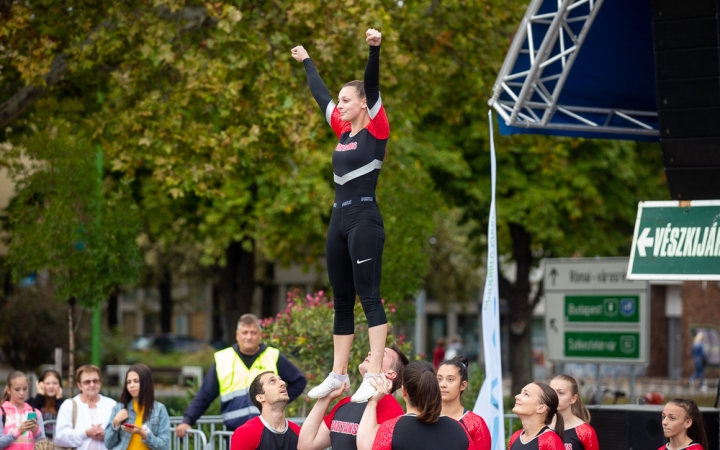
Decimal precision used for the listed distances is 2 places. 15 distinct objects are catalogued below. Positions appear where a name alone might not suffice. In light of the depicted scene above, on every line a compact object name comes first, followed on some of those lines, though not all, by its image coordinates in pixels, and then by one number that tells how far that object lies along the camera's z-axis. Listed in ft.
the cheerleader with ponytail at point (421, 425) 32.45
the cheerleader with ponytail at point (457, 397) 36.52
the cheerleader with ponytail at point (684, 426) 45.29
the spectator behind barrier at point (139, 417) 48.83
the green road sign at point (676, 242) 53.57
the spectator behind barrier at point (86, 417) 51.08
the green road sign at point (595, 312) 95.09
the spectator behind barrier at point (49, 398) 61.05
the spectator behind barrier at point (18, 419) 50.99
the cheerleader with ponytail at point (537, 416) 38.14
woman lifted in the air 33.76
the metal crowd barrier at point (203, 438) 52.44
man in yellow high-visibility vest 52.60
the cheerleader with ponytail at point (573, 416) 43.04
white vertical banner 53.98
